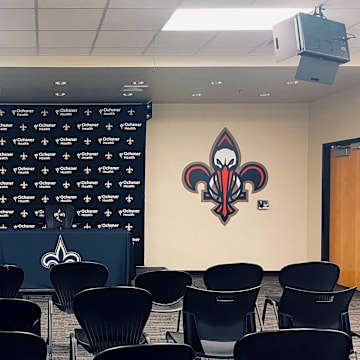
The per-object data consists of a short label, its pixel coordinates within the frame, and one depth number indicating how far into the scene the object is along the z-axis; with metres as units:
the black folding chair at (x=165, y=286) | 5.23
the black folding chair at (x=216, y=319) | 4.22
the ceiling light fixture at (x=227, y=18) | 5.77
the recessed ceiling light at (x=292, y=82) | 8.80
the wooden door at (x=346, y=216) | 9.52
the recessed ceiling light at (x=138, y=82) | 8.87
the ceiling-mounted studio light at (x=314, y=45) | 4.88
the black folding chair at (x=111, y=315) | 4.07
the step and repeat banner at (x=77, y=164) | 10.73
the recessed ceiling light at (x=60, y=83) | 8.70
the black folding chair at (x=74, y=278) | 5.64
